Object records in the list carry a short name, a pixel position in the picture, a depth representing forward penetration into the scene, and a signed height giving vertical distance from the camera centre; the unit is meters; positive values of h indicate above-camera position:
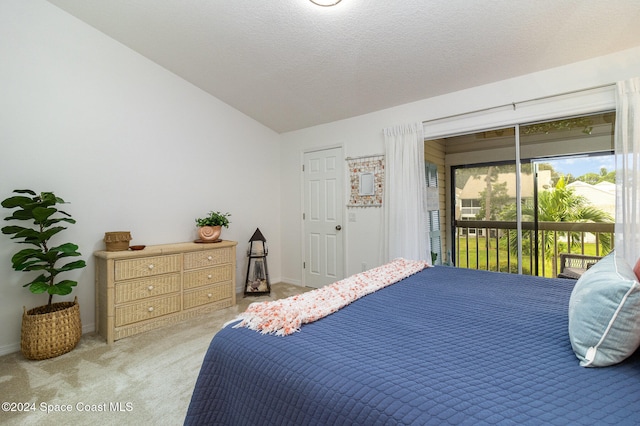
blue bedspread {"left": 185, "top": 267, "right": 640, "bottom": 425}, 0.73 -0.47
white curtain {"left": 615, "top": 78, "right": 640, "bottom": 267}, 2.29 +0.30
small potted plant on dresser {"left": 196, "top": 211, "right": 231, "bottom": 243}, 3.55 -0.15
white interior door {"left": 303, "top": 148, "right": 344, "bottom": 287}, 4.18 -0.05
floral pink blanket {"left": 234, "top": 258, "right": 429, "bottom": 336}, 1.19 -0.42
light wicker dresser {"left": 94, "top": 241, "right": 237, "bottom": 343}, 2.69 -0.70
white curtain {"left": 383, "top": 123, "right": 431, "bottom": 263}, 3.37 +0.18
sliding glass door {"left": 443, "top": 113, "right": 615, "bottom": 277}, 2.80 +0.20
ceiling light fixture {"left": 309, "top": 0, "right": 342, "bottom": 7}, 2.22 +1.56
